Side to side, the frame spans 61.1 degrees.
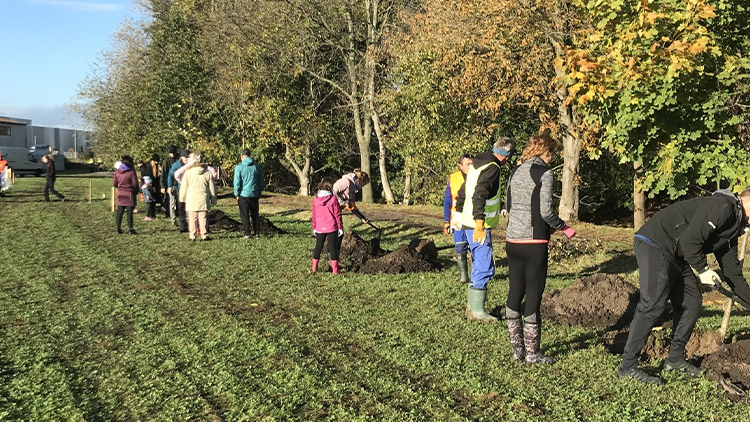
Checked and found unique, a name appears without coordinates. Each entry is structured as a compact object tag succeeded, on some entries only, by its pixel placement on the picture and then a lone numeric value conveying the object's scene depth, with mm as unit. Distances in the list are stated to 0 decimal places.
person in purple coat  14344
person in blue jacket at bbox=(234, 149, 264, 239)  13938
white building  78962
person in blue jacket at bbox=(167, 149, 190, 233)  15012
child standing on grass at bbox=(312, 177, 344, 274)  9898
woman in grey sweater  5402
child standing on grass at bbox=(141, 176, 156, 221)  17922
